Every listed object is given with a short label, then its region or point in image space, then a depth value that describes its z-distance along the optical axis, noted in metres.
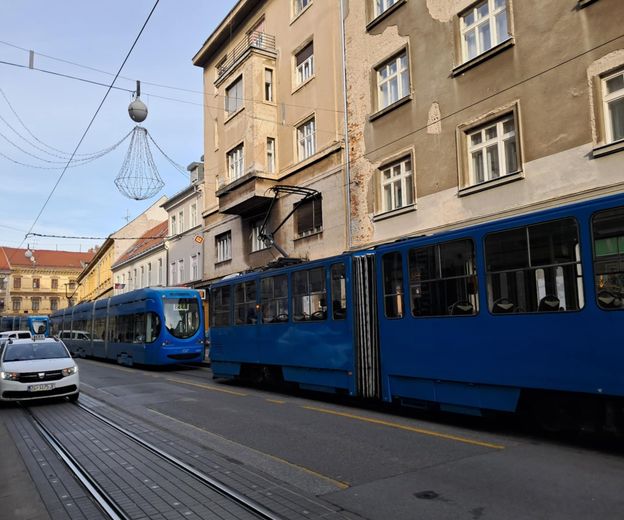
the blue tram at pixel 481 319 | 6.61
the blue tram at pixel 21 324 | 58.59
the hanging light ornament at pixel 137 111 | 12.94
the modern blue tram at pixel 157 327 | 20.08
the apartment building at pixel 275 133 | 20.02
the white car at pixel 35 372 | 11.16
